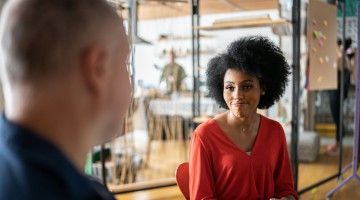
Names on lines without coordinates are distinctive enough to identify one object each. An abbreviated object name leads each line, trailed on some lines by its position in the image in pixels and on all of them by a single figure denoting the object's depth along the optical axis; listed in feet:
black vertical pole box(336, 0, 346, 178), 10.69
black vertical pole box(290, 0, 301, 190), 8.90
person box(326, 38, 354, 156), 12.98
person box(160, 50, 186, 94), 16.47
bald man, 1.55
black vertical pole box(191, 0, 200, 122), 10.54
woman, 4.74
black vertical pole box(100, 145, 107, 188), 9.36
